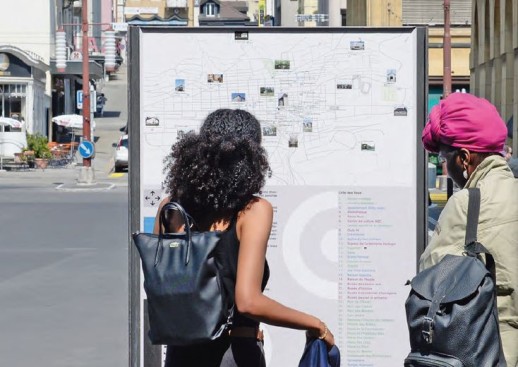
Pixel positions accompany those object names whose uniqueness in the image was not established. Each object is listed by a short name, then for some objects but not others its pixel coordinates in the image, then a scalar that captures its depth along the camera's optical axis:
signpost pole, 38.06
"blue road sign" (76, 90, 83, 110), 48.56
